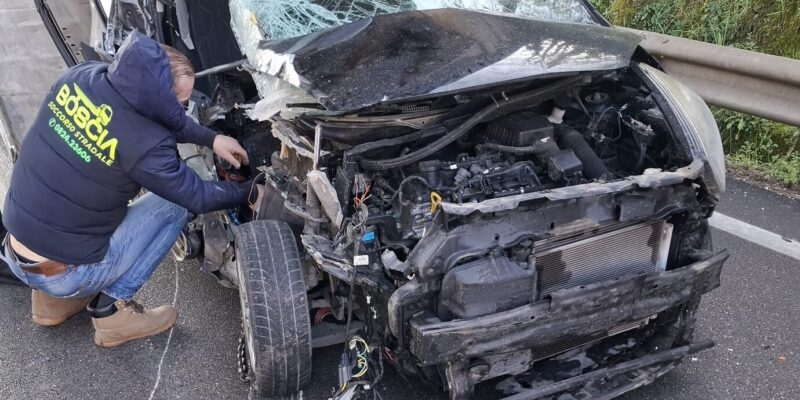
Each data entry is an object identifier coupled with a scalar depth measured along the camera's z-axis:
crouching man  2.66
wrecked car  2.30
